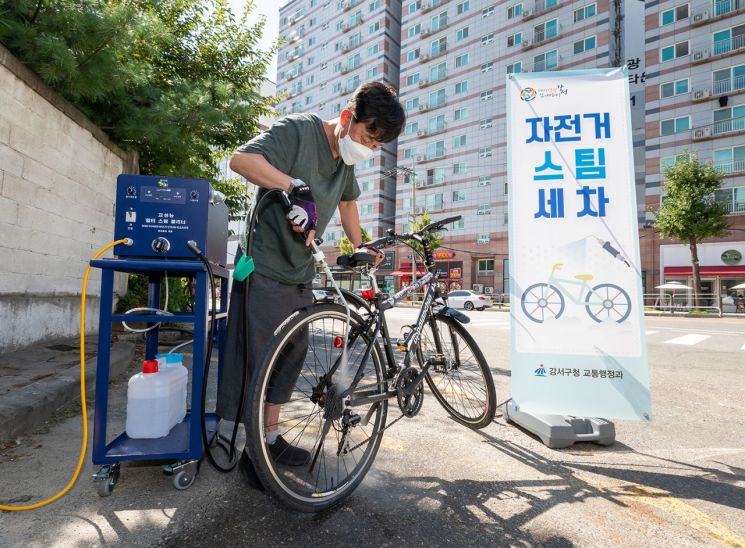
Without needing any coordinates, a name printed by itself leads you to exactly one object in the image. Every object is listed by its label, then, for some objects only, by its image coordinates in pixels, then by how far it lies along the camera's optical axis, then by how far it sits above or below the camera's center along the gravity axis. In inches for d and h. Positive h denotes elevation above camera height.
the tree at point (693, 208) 831.7 +200.0
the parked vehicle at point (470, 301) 927.0 +0.0
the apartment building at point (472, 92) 1160.8 +686.8
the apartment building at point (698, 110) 944.9 +474.6
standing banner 96.3 +12.5
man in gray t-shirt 75.0 +14.2
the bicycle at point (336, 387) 65.4 -17.1
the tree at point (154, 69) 146.3 +100.7
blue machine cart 69.7 -19.1
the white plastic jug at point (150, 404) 76.8 -20.4
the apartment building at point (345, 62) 1593.3 +1045.8
